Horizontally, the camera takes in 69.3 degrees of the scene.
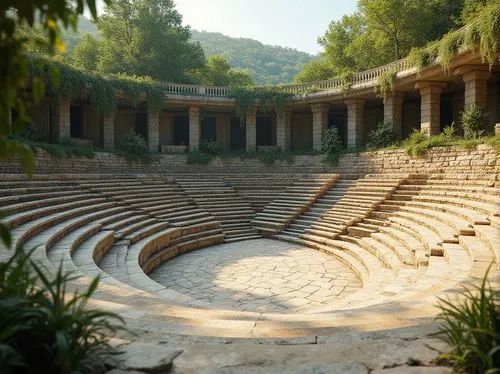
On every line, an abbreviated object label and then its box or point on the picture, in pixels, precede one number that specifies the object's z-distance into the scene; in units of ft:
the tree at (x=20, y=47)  5.79
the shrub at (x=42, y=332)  6.99
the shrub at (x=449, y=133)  48.13
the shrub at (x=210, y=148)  73.13
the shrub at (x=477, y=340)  7.43
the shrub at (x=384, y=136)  59.11
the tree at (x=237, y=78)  115.70
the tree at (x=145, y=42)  94.43
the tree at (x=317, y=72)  96.84
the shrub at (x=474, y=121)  46.73
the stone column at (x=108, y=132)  69.31
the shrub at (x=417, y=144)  48.76
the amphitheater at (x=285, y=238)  10.52
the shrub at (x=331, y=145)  62.80
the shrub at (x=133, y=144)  64.95
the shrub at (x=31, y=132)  55.78
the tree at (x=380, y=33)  72.69
